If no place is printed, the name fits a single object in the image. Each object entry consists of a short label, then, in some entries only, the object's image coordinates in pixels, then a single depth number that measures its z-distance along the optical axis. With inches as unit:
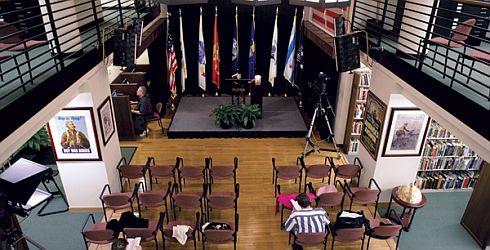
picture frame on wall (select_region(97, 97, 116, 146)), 243.0
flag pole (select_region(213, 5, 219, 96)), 392.2
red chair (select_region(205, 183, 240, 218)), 233.3
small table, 232.1
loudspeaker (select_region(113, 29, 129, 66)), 214.4
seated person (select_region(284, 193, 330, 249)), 196.1
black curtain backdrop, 403.2
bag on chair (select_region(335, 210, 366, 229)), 213.3
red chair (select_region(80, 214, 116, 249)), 202.5
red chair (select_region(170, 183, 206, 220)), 234.1
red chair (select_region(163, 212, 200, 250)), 209.9
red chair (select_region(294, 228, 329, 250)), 202.2
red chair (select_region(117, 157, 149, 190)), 264.5
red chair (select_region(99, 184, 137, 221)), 232.4
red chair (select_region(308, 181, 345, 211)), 238.1
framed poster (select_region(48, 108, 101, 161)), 233.9
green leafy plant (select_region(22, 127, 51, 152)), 315.3
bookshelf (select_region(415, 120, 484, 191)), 274.7
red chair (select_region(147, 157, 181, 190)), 265.7
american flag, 370.9
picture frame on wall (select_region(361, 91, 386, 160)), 244.4
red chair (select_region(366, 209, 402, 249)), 207.0
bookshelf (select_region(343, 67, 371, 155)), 300.7
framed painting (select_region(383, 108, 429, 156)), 236.5
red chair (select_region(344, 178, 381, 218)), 240.2
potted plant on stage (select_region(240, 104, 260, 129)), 364.5
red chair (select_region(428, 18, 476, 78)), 202.5
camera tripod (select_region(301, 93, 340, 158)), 321.3
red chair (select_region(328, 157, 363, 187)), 268.4
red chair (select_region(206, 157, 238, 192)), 264.7
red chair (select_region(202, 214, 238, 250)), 203.5
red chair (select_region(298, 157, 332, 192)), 271.4
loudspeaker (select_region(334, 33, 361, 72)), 217.8
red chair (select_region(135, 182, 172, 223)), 235.1
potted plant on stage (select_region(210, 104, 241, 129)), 366.0
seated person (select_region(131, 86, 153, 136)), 354.9
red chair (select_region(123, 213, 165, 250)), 203.8
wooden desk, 346.9
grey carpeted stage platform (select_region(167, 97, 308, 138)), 365.1
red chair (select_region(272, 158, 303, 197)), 267.6
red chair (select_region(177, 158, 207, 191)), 265.6
